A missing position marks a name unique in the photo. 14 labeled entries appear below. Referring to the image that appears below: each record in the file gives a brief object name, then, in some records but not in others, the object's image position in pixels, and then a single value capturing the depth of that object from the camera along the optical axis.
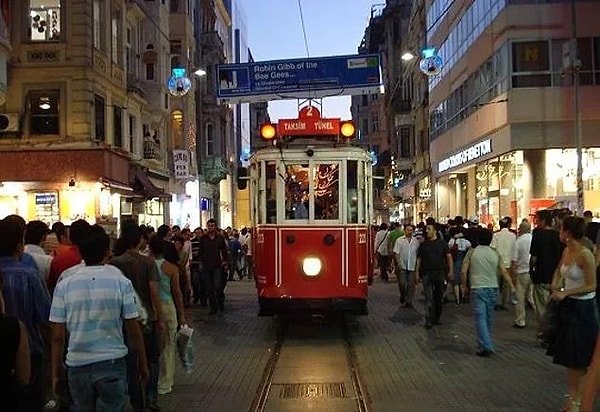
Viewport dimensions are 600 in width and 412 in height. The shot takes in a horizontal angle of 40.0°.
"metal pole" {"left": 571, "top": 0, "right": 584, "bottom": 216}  21.34
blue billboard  23.73
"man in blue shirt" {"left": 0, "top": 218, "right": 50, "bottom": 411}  5.59
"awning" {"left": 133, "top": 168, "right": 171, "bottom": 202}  30.16
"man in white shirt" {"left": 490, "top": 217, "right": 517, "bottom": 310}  15.08
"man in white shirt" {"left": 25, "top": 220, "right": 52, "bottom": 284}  7.90
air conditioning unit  25.03
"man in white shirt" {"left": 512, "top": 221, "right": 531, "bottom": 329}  13.73
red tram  12.86
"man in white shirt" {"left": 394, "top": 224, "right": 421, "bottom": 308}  17.04
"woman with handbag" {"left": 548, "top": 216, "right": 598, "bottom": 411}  7.36
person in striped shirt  5.10
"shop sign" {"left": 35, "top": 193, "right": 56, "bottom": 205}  25.39
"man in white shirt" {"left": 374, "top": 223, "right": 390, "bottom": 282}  24.95
